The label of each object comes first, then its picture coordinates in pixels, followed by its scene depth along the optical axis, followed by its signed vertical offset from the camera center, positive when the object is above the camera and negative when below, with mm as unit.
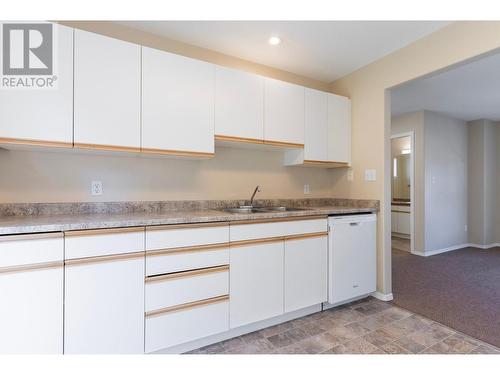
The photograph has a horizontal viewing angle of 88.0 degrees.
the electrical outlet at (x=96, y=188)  1979 +27
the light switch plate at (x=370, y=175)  2609 +167
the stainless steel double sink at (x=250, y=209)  2410 -175
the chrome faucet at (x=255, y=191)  2528 +1
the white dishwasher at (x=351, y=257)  2285 -610
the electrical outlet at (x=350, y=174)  2875 +189
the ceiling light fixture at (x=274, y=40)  2191 +1297
